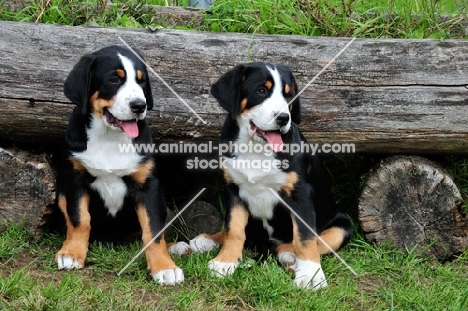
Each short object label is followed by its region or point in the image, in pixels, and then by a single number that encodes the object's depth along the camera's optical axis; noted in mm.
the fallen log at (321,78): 5113
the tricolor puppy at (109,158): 4492
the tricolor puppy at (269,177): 4570
